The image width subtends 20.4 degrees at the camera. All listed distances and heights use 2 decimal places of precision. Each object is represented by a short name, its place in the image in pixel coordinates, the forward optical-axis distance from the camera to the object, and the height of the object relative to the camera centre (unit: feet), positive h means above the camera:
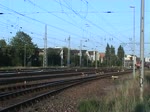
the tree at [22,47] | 354.82 +14.95
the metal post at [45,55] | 306.64 +5.42
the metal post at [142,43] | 56.99 +2.84
